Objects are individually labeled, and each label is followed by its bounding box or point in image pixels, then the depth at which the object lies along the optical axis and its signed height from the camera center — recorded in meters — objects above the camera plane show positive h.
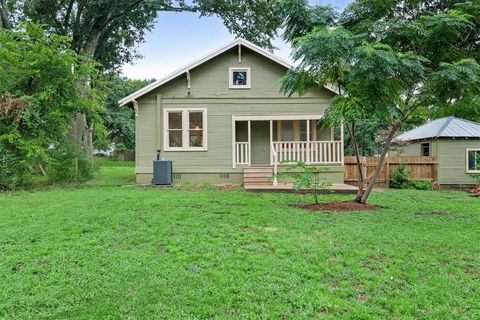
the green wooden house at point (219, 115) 13.47 +1.84
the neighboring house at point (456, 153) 14.43 +0.36
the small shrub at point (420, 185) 13.57 -0.89
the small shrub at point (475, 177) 13.71 -0.61
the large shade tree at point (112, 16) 17.50 +7.73
